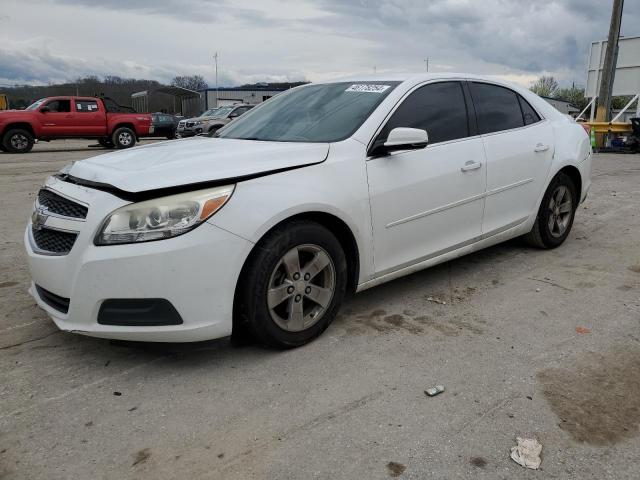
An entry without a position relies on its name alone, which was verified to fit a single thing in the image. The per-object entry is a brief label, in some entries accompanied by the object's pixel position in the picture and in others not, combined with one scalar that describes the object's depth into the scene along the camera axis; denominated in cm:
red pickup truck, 1739
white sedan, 271
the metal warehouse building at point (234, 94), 5506
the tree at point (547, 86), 7656
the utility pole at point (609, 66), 1930
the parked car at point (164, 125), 2373
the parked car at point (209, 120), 2211
